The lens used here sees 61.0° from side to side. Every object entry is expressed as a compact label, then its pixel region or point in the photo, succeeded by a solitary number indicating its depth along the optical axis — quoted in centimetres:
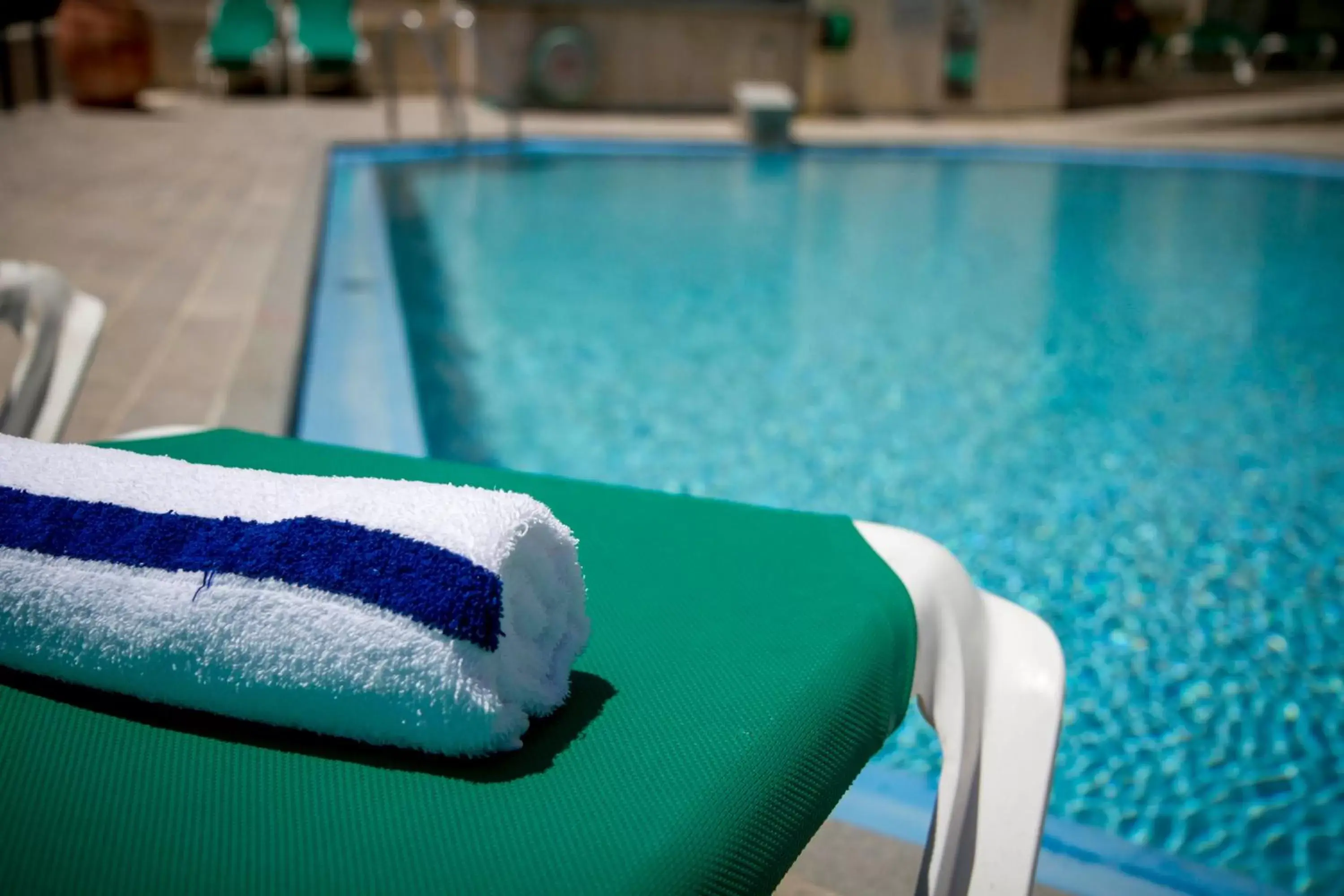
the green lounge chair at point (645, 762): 73
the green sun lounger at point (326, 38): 1186
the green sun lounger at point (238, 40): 1169
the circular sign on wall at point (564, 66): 1236
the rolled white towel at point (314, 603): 79
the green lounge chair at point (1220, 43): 1586
